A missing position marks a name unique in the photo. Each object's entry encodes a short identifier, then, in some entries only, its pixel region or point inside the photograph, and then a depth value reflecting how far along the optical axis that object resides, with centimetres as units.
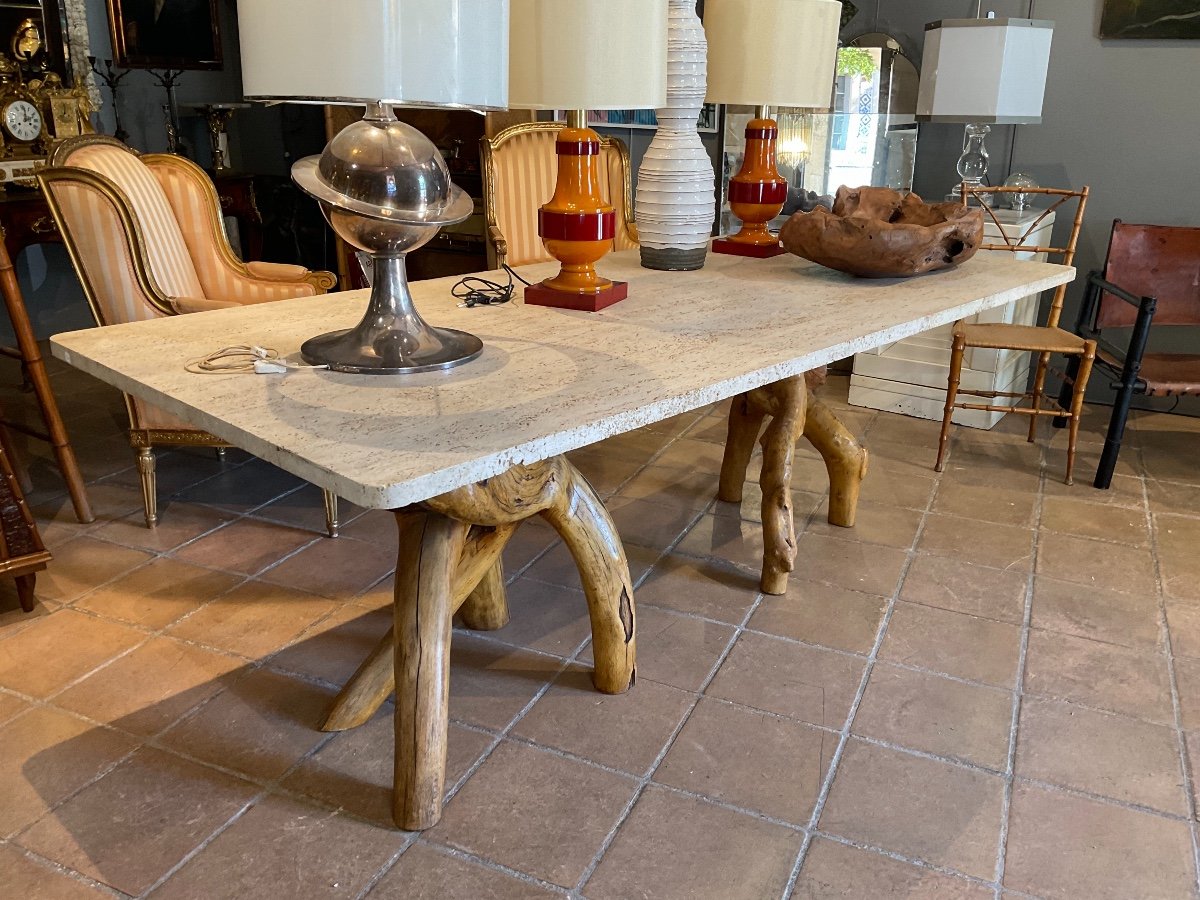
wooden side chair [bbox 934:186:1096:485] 303
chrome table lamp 123
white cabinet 348
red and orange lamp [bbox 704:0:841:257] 227
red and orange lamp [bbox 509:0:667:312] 161
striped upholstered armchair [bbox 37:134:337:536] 249
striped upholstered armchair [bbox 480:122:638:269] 317
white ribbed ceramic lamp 214
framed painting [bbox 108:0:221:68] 452
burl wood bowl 208
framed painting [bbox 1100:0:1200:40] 332
